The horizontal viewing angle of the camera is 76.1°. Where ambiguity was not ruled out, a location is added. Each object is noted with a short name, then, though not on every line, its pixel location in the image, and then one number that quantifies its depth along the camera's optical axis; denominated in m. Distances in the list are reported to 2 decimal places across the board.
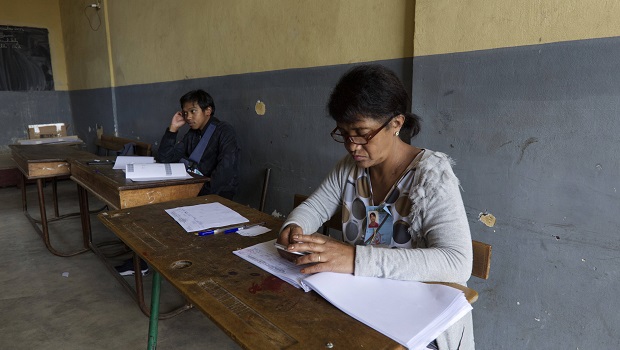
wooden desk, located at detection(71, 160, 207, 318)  2.09
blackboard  6.38
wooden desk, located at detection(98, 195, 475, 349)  0.75
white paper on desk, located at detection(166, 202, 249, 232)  1.44
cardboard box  4.94
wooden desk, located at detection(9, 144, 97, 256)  3.11
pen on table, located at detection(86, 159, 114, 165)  2.80
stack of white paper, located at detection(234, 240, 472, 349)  0.76
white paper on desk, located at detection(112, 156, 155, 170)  2.61
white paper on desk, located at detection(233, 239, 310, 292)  0.99
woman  0.96
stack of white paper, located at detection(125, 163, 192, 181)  2.21
